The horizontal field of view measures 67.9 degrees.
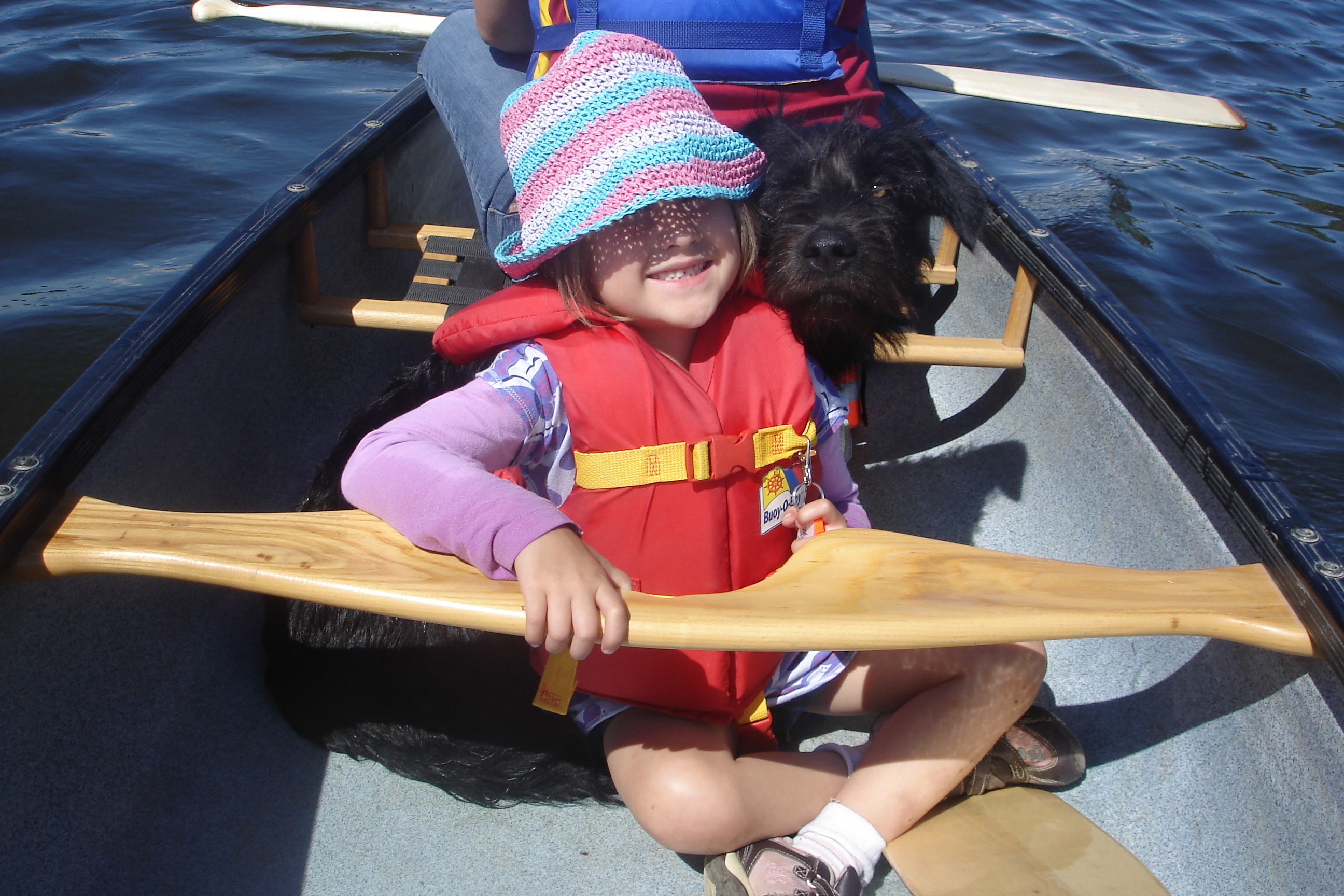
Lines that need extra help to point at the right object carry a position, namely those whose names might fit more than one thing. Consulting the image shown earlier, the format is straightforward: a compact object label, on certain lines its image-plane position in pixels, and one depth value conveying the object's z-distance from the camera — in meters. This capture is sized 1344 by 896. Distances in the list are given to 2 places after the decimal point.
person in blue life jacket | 1.83
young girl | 1.31
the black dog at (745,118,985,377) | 1.39
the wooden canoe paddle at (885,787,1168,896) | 1.40
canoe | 1.29
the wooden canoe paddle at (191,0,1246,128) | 3.37
